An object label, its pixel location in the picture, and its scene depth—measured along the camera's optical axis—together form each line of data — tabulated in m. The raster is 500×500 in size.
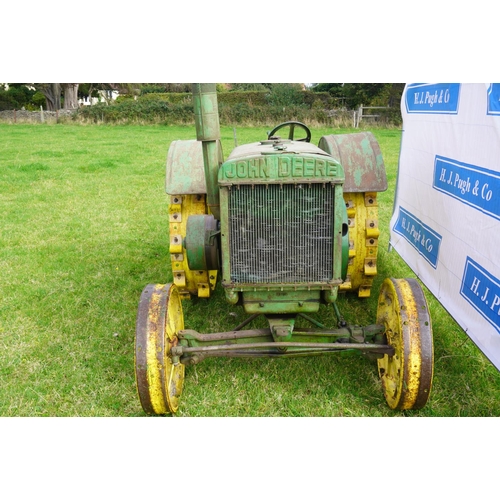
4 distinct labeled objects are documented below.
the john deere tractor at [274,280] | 2.74
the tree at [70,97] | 25.98
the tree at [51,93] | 24.05
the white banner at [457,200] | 3.16
